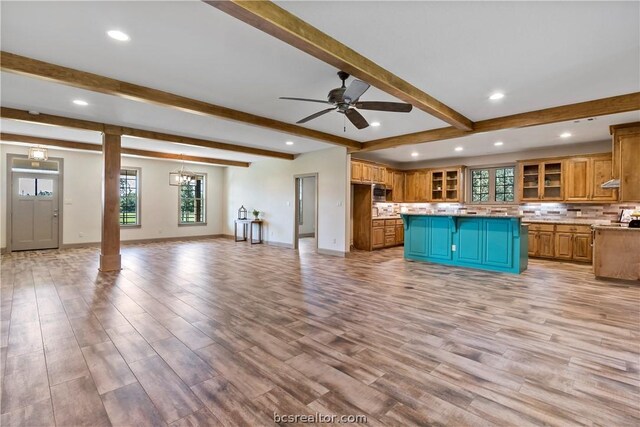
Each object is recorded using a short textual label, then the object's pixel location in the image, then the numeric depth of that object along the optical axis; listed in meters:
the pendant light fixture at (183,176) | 9.90
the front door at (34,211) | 7.65
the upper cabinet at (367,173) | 7.86
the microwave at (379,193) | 8.95
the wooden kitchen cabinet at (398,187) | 9.51
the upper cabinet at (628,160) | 5.03
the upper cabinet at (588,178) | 6.51
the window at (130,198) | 9.40
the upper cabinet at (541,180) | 7.20
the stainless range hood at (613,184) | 5.36
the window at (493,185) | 8.15
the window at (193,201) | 10.62
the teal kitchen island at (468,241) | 5.54
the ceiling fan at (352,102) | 3.19
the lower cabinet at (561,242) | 6.59
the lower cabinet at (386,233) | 8.53
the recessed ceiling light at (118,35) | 2.63
